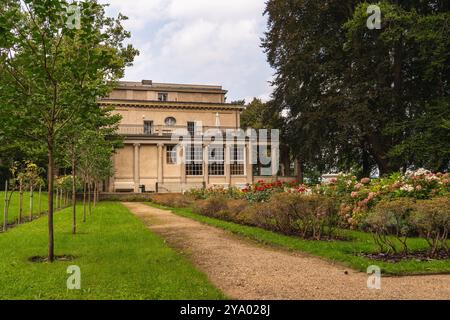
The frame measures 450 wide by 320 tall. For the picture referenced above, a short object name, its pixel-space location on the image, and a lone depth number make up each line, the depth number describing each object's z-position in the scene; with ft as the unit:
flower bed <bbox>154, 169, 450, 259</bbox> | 28.12
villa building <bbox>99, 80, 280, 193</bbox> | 138.72
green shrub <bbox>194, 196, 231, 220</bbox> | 57.47
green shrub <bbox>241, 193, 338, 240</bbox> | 36.45
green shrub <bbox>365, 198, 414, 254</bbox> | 28.19
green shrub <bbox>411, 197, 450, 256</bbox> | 26.81
